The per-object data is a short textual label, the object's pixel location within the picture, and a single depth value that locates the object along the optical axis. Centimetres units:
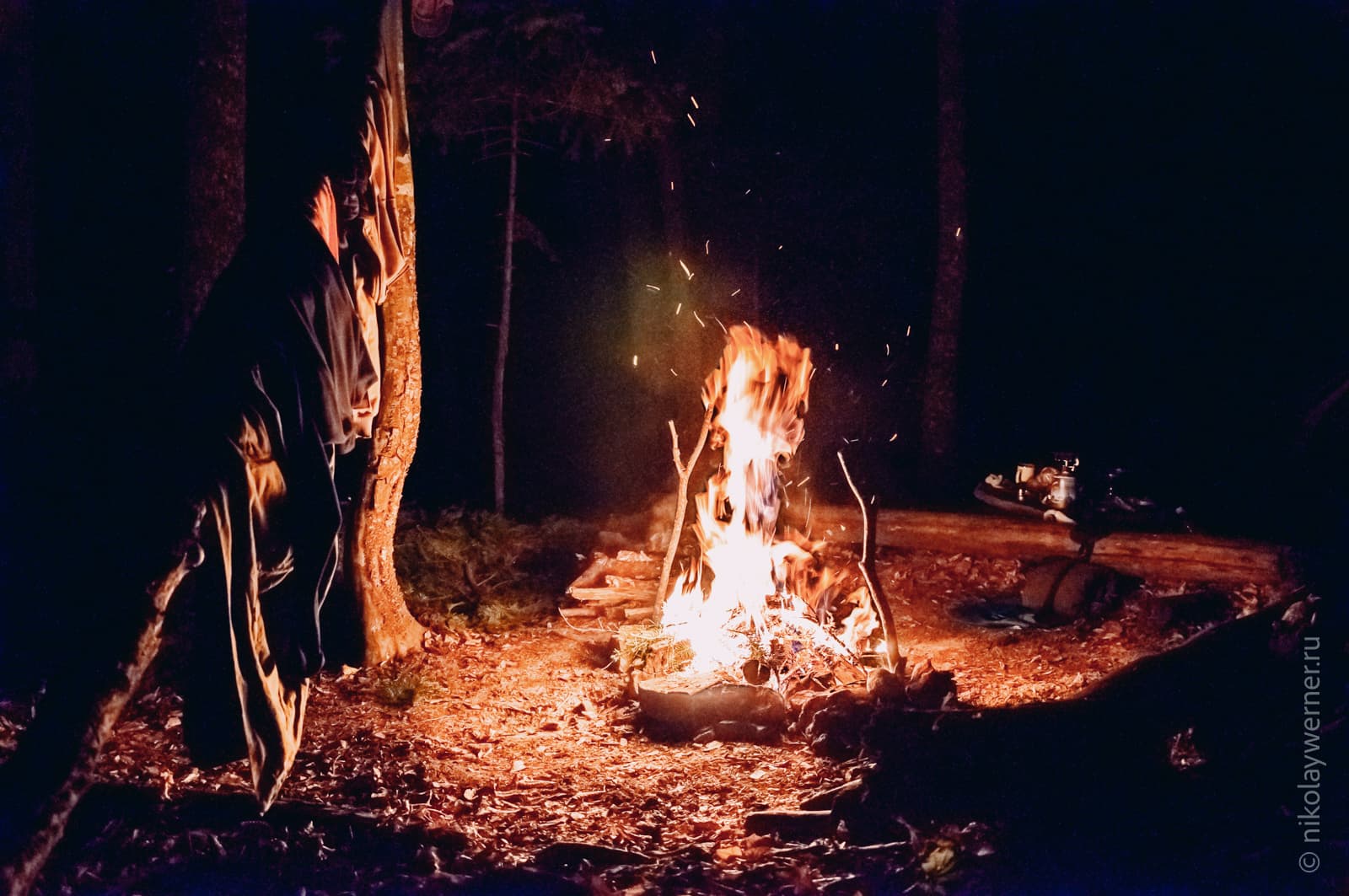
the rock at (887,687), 591
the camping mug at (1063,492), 936
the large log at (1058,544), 848
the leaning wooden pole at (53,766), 378
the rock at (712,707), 618
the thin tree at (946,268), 1138
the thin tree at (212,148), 652
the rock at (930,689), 598
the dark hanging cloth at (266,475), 407
